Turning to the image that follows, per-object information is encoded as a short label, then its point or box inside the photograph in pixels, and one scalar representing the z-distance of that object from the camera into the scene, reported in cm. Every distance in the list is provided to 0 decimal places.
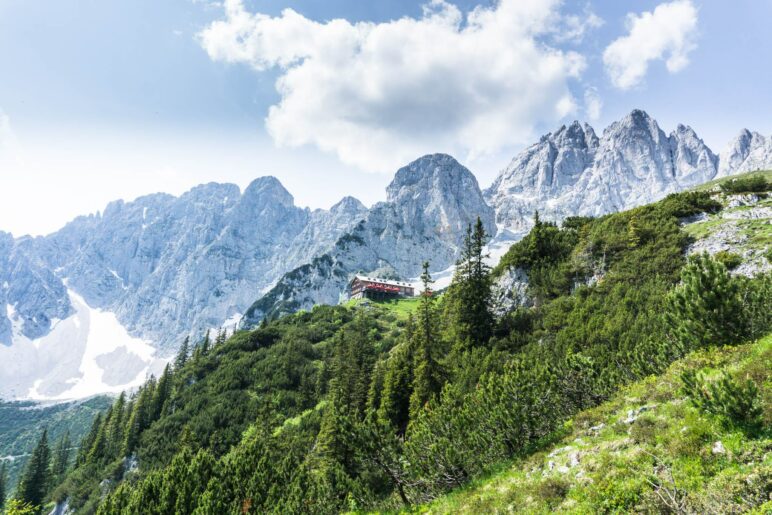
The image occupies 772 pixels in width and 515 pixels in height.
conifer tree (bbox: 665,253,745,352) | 1845
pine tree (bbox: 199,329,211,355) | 12364
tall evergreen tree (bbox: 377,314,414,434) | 4888
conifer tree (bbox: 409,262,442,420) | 4362
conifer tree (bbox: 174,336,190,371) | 12762
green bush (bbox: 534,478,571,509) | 1183
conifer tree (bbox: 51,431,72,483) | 10402
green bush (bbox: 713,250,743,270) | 3758
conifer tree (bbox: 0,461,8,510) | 10291
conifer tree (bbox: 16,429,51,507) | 8925
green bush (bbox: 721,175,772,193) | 5397
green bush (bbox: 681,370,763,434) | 1034
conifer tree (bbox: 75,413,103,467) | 10161
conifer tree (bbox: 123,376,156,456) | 8412
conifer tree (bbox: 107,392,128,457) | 9150
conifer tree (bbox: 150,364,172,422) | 9238
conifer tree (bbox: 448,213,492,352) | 5309
